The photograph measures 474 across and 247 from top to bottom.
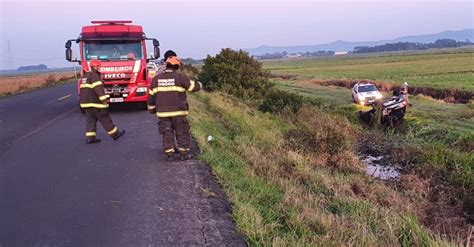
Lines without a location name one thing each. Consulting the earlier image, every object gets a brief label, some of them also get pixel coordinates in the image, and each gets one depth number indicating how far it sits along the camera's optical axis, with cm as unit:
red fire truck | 1344
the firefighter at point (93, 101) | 939
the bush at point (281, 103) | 2170
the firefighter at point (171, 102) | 758
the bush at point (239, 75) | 2717
